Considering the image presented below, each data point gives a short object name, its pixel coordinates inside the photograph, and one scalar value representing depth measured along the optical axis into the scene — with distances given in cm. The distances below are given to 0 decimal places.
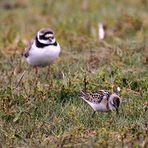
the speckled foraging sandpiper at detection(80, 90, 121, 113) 1527
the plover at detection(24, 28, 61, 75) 1922
